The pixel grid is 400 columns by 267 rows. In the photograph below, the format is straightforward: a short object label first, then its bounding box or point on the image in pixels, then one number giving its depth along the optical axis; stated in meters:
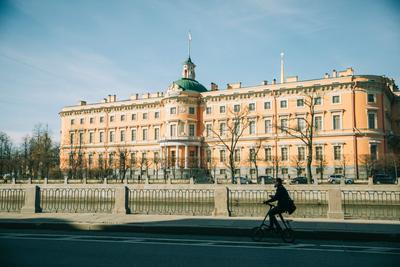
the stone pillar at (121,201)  15.60
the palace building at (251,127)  52.84
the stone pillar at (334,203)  13.64
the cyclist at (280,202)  10.18
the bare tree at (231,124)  58.88
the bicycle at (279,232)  10.07
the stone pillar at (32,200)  16.23
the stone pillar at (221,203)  14.66
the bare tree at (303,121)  55.28
